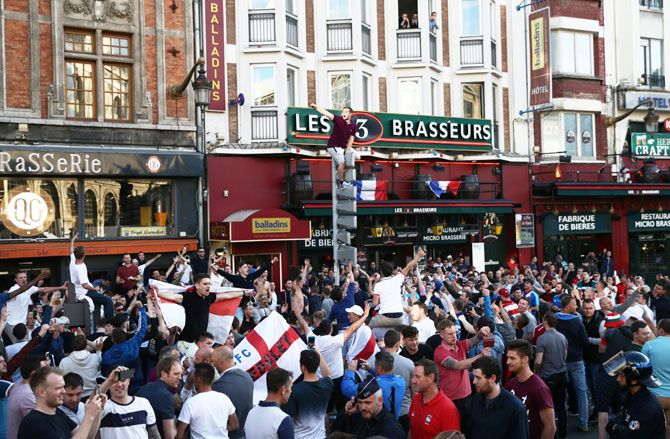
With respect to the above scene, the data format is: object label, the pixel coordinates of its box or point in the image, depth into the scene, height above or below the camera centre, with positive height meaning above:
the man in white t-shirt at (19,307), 13.31 -1.25
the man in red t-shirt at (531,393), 7.54 -1.67
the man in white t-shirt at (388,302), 11.85 -1.18
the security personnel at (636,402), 7.15 -1.70
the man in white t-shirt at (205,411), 7.05 -1.64
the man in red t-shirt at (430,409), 7.14 -1.70
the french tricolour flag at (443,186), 27.88 +1.30
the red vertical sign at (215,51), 24.02 +5.45
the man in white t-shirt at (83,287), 14.98 -1.07
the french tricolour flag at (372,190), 26.20 +1.15
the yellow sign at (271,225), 23.36 +0.06
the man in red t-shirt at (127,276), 19.06 -1.11
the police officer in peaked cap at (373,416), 6.67 -1.65
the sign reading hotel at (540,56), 29.62 +6.21
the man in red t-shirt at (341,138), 15.11 +1.70
